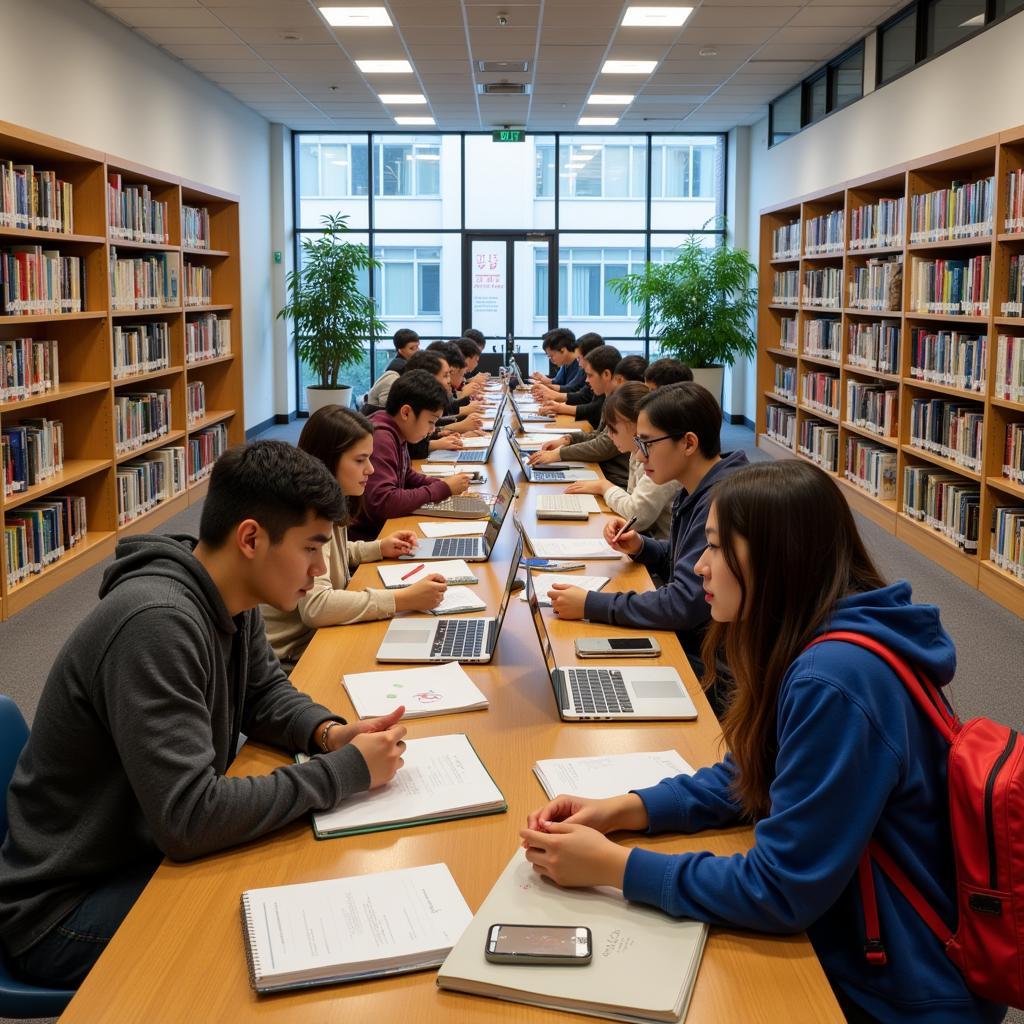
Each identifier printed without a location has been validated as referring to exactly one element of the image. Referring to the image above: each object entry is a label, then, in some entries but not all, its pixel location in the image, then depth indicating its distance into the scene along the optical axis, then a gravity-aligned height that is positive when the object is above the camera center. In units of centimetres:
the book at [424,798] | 162 -68
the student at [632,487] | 373 -52
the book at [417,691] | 209 -67
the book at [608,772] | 173 -68
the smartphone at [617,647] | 241 -66
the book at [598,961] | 121 -69
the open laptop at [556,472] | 483 -59
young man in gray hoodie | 152 -56
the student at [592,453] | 522 -54
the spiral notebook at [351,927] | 127 -70
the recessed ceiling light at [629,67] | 866 +203
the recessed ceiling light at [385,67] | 870 +203
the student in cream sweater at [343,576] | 265 -61
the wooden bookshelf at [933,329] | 522 +1
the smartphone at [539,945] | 127 -68
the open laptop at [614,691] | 206 -67
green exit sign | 1166 +200
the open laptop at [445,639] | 238 -66
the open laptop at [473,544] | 316 -63
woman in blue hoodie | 129 -50
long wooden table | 122 -70
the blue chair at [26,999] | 156 -90
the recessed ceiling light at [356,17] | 709 +198
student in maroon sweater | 398 -46
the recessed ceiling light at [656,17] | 704 +197
